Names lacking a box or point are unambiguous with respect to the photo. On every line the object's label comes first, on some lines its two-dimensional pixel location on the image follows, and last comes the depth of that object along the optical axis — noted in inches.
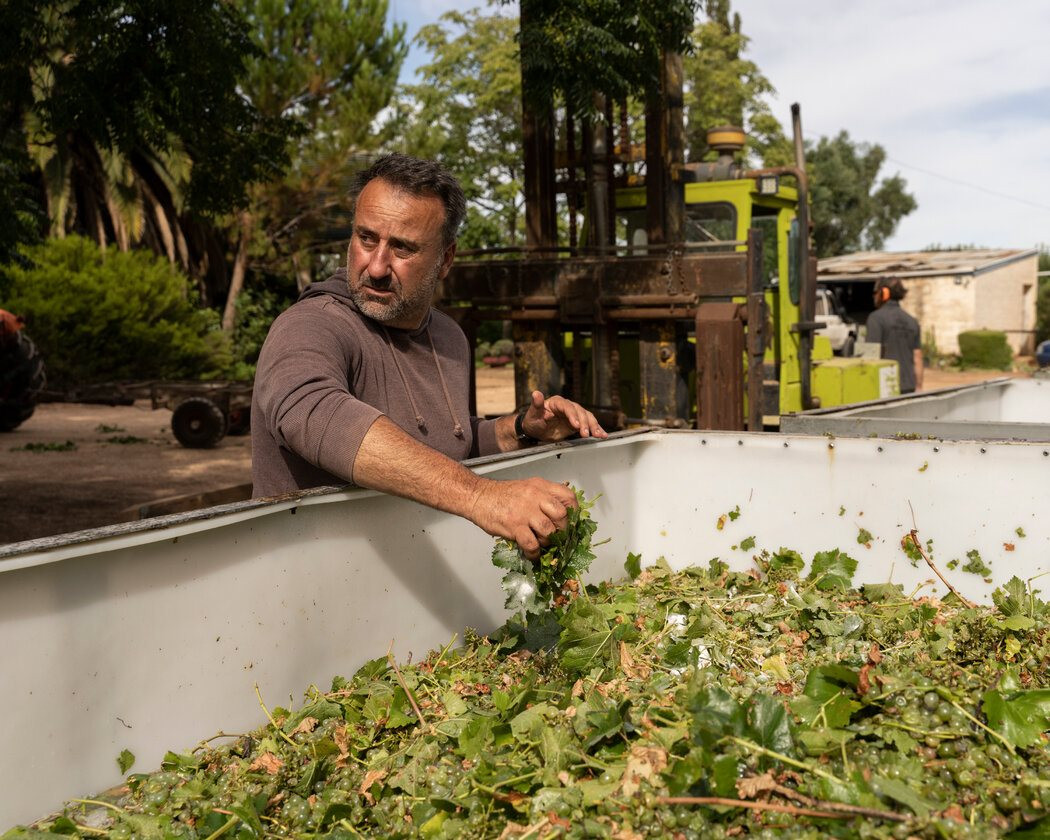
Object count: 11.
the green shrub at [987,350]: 1165.1
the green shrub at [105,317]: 724.0
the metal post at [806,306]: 344.5
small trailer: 529.7
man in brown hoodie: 98.5
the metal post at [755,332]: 275.0
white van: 810.8
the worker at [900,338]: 424.5
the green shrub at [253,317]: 923.4
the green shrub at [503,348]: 1209.3
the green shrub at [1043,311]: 1414.9
